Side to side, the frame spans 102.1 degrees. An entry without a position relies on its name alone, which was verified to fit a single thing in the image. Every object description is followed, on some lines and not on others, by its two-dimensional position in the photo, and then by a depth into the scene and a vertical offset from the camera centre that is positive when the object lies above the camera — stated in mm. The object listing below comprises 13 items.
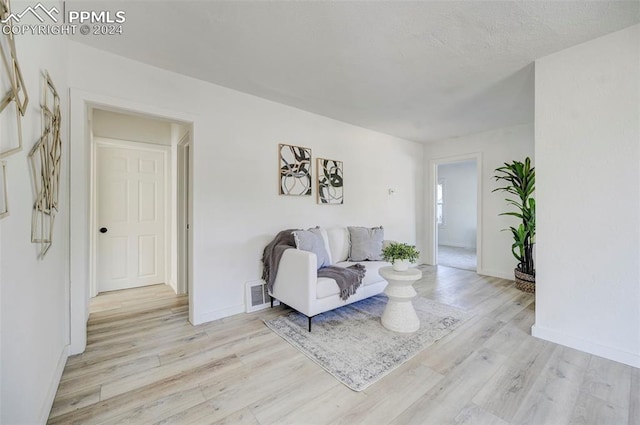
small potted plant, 2477 -424
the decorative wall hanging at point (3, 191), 915 +71
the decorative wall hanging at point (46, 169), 1309 +232
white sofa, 2428 -766
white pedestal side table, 2427 -873
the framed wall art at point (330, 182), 3648 +432
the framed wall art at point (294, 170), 3248 +542
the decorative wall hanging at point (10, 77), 909 +510
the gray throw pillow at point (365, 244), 3363 -429
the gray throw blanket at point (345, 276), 2633 -679
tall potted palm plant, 3568 -233
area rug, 1906 -1140
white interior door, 3557 -89
